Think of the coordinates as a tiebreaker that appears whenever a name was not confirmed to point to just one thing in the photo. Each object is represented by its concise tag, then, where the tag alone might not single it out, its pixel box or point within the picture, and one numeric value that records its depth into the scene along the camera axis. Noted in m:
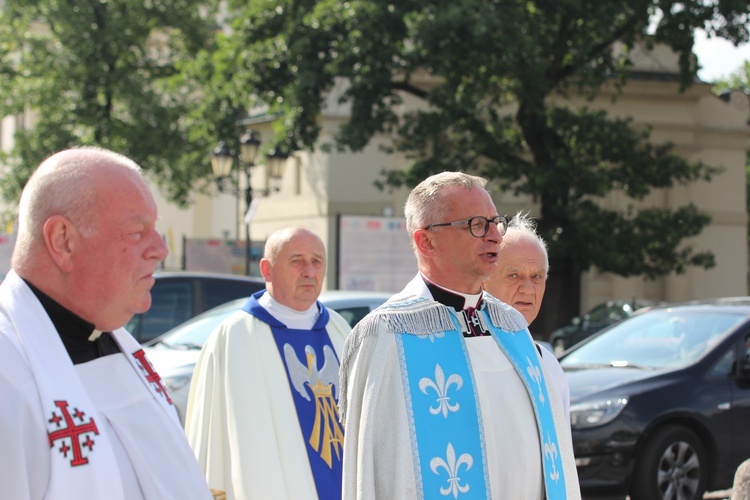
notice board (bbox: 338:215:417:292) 21.23
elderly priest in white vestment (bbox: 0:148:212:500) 2.20
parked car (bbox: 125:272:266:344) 12.20
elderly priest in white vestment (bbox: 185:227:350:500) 5.14
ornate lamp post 19.31
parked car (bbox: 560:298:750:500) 7.96
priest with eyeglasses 3.41
